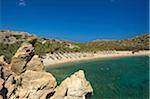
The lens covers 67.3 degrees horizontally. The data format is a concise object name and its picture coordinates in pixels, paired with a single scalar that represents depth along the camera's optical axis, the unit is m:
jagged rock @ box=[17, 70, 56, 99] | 5.43
